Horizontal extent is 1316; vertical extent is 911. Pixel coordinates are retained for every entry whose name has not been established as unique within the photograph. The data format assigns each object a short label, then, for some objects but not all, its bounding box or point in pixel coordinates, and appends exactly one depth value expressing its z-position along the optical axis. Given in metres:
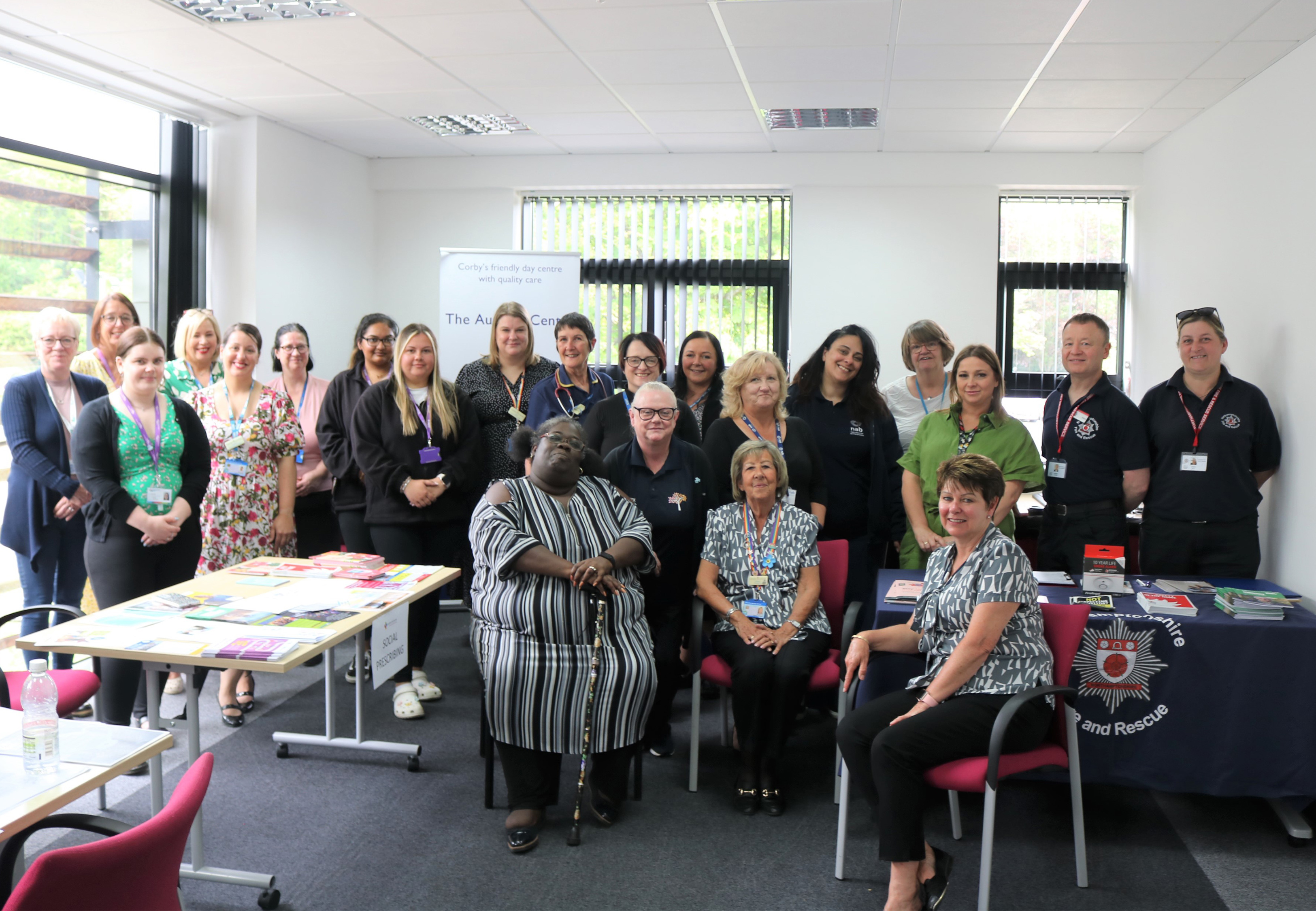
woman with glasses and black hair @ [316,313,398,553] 4.01
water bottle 1.68
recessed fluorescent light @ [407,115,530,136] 6.12
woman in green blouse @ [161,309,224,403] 4.16
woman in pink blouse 4.41
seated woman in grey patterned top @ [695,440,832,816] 3.04
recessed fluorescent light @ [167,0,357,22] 4.07
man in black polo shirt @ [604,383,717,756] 3.27
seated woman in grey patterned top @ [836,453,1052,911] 2.42
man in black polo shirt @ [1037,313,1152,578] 3.65
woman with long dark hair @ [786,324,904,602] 3.81
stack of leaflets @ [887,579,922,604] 3.04
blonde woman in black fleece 3.83
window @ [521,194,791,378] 7.20
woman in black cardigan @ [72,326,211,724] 3.22
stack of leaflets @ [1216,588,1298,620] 2.92
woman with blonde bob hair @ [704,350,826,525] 3.58
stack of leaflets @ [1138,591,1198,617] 2.94
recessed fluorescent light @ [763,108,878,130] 5.71
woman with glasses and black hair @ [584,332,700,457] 3.75
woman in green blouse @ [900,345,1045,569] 3.54
